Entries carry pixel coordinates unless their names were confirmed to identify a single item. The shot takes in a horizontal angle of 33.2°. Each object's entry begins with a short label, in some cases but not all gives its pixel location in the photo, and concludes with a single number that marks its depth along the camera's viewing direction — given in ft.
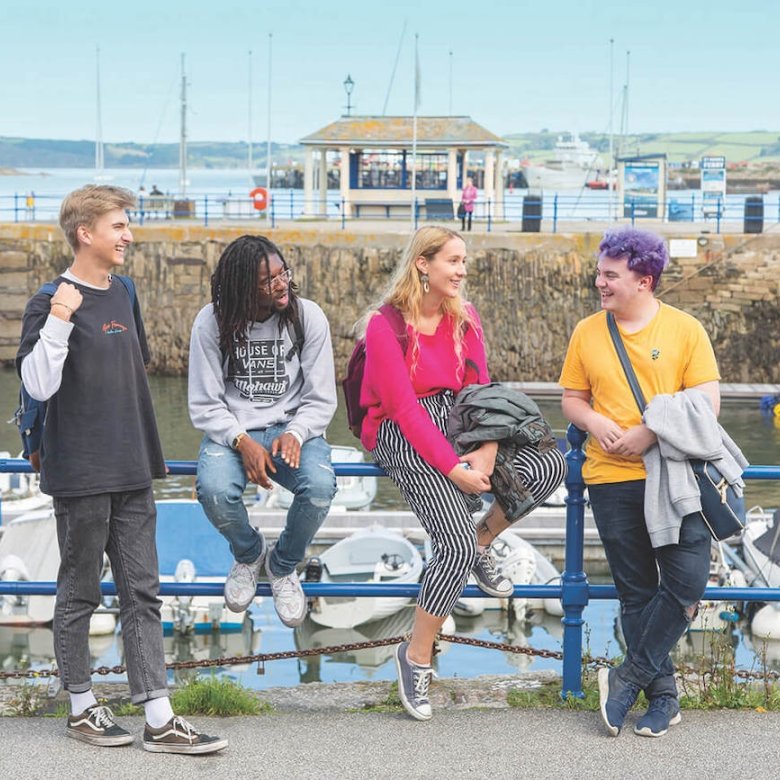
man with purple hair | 14.60
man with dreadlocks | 15.03
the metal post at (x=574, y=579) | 15.78
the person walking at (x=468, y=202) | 111.75
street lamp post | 152.15
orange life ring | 125.32
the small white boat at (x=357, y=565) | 53.93
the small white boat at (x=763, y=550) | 52.37
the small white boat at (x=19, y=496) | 63.02
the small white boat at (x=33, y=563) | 52.85
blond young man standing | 13.99
